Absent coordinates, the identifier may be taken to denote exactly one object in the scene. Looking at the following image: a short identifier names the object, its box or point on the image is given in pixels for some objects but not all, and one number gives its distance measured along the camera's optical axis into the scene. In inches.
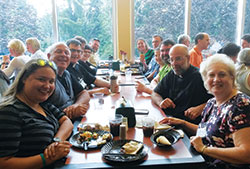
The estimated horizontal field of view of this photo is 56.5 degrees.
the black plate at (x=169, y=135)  59.3
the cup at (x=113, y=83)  111.2
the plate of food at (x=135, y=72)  170.2
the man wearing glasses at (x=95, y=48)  226.7
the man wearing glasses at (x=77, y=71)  115.4
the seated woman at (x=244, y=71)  108.2
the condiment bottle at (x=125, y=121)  65.3
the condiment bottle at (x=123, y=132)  59.9
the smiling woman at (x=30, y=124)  47.0
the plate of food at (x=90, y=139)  56.7
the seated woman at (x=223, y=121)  53.0
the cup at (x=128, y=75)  153.1
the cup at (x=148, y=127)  62.6
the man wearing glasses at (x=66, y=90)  80.1
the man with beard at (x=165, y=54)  127.2
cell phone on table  80.4
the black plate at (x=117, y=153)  50.4
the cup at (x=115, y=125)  63.3
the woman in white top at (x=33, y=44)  200.5
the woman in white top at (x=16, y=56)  157.9
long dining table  49.2
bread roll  56.2
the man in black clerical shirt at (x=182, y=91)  89.5
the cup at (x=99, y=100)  91.8
